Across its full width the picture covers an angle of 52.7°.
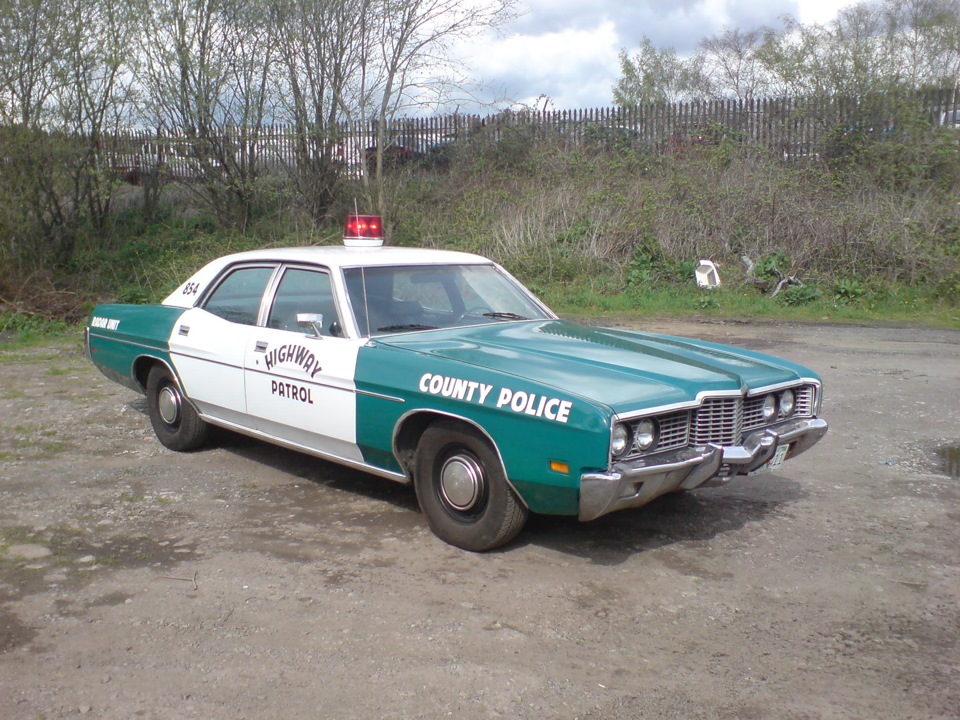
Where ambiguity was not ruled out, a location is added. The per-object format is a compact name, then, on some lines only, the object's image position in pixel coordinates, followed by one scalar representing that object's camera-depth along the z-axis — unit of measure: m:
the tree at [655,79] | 36.66
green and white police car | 4.20
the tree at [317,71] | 16.95
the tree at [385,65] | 17.31
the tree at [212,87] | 16.12
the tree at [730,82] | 34.56
